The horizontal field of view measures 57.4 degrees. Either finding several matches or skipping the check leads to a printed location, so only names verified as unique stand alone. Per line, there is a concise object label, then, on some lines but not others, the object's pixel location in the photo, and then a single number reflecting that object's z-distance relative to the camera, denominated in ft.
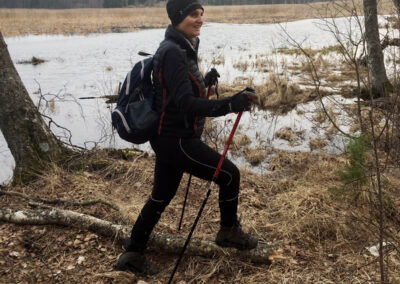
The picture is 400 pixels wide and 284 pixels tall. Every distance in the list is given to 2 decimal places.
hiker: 8.23
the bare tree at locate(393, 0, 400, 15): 19.78
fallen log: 10.80
